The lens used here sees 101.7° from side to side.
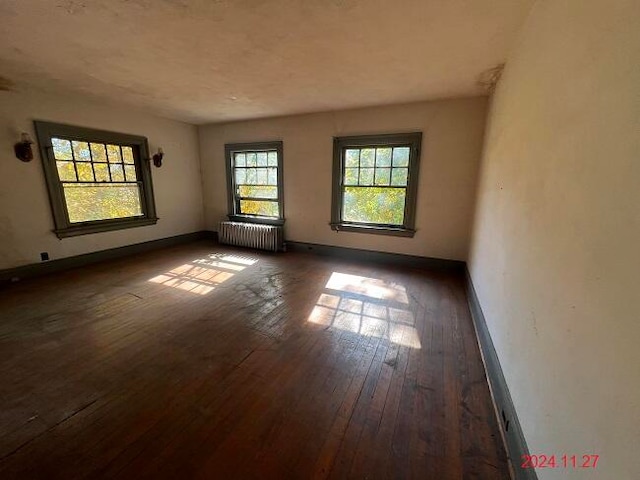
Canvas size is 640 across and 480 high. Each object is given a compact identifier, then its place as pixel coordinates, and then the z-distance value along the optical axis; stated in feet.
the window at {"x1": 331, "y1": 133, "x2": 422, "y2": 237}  13.71
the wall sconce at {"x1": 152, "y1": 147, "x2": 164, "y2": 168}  16.49
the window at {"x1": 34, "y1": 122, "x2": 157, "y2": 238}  12.56
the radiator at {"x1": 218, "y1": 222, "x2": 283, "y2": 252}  17.03
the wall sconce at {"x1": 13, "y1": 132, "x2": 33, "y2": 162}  11.35
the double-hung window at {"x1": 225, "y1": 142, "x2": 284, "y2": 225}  17.07
